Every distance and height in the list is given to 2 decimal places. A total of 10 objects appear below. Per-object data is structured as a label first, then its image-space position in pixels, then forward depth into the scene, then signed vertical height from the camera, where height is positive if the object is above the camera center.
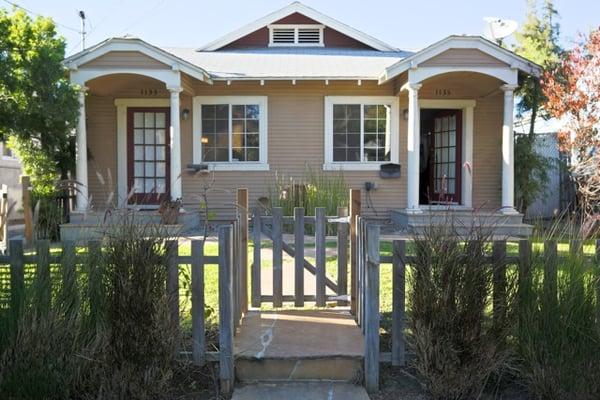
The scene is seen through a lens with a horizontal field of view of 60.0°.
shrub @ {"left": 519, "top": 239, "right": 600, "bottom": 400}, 2.95 -0.92
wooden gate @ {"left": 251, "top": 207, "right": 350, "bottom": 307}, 4.53 -0.71
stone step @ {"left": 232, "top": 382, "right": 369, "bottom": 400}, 3.13 -1.30
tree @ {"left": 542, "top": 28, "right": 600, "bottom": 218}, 8.73 +1.30
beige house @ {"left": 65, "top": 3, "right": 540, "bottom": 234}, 11.92 +1.20
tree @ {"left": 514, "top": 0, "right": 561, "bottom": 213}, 11.67 +0.50
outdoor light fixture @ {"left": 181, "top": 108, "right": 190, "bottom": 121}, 11.98 +1.55
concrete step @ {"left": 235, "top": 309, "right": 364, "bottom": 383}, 3.33 -1.12
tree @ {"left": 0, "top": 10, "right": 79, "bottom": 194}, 9.34 +1.79
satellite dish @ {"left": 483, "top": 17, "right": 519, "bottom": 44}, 12.74 +3.77
